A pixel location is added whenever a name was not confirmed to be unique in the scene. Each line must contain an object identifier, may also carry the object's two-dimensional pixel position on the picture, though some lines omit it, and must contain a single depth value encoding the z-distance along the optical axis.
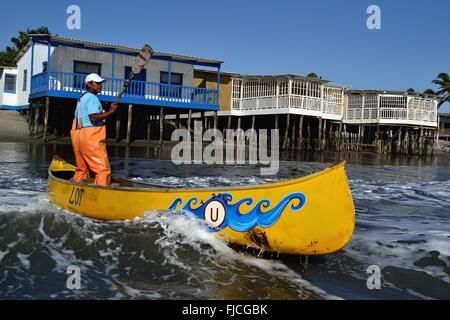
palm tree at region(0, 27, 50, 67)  41.06
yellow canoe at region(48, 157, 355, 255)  4.18
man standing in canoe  5.88
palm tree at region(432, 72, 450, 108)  52.62
